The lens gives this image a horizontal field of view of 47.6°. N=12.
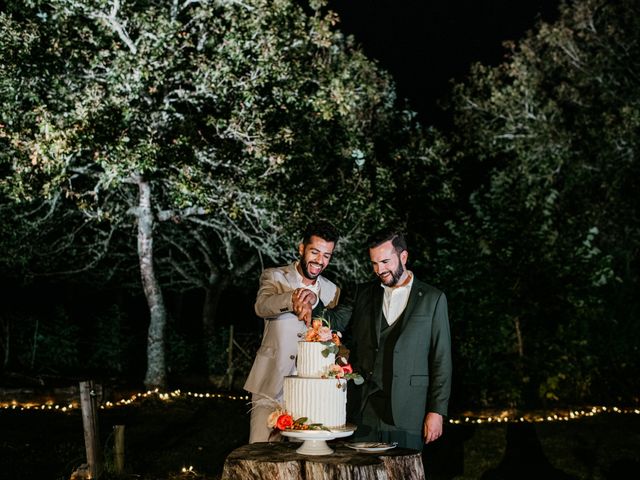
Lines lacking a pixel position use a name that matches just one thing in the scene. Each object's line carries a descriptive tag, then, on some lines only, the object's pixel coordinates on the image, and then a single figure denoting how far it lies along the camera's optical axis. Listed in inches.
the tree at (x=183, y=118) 429.7
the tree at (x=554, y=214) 454.0
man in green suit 183.9
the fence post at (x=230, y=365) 597.3
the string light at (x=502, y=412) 422.0
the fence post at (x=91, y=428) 263.7
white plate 167.8
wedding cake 158.6
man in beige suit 187.6
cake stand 155.9
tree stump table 155.6
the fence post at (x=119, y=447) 277.3
